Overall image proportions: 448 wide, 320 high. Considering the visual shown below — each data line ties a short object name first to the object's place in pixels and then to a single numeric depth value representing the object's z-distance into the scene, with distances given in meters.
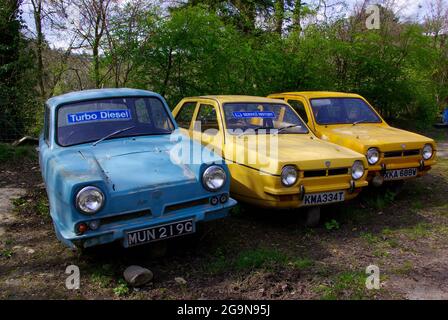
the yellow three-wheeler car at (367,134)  6.12
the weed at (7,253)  4.49
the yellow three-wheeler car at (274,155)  4.92
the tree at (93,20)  11.28
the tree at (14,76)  10.38
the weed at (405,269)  4.09
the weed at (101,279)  3.84
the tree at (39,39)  12.17
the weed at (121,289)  3.67
